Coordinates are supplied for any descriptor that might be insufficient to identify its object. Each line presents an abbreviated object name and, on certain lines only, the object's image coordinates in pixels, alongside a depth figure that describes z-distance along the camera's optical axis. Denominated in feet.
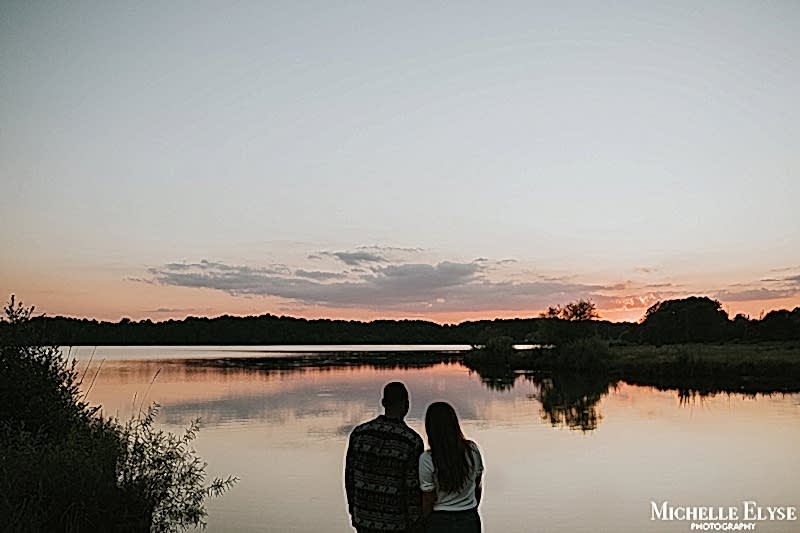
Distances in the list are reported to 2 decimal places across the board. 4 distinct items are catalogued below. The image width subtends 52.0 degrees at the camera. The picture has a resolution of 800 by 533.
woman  14.57
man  14.90
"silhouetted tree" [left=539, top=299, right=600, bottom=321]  163.43
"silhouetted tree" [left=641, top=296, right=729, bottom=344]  226.99
